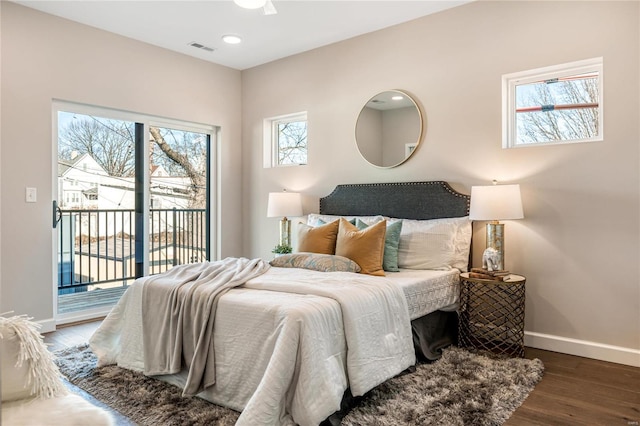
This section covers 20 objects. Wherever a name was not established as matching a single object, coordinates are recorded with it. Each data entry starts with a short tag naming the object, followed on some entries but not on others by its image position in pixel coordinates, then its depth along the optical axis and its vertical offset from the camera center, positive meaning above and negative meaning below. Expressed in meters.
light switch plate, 3.73 +0.09
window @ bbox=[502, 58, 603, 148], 3.20 +0.76
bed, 2.01 -0.66
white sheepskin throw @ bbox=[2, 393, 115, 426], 1.33 -0.64
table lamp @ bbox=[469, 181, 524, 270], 3.11 -0.01
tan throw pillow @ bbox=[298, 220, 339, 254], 3.56 -0.28
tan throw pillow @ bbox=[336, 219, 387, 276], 3.23 -0.31
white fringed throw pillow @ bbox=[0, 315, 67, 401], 1.45 -0.53
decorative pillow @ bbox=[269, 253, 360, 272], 3.11 -0.41
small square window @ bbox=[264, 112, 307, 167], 5.02 +0.76
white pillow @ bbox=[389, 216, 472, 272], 3.42 -0.32
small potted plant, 4.19 -0.42
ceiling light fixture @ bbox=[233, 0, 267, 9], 2.89 +1.33
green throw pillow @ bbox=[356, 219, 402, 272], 3.43 -0.33
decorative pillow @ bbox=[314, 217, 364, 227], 3.95 -0.16
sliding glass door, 4.14 +0.05
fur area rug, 2.20 -1.04
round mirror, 4.00 +0.71
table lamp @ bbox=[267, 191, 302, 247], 4.54 -0.03
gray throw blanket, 2.38 -0.65
